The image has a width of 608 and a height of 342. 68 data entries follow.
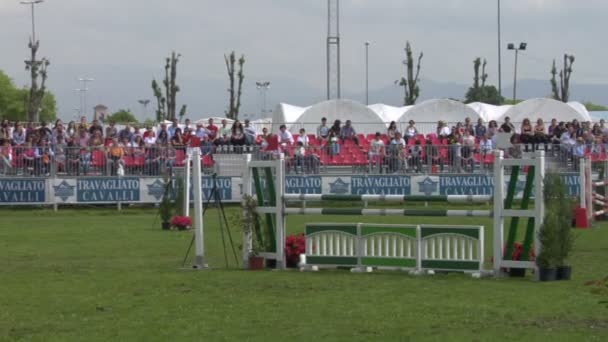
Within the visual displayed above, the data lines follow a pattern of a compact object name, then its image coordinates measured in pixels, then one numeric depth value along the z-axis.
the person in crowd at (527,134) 38.38
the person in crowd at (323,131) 41.09
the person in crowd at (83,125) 39.56
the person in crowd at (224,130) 40.86
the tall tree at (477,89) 106.56
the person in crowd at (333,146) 39.06
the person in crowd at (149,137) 39.10
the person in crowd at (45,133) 37.72
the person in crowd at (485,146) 38.53
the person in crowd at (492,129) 40.25
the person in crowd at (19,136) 37.47
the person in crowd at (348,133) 40.38
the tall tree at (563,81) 108.75
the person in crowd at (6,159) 36.25
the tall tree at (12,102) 138.25
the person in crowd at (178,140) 38.47
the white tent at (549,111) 53.03
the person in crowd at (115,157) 37.09
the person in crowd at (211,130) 40.03
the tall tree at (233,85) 90.44
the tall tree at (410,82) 90.06
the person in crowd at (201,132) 39.75
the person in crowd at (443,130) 41.31
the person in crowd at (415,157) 38.47
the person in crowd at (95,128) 38.82
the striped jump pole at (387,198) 16.39
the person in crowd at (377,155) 38.84
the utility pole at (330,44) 63.62
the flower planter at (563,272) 15.10
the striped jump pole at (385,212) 16.09
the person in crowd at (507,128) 39.80
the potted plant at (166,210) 27.13
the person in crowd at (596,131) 40.84
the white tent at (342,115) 49.44
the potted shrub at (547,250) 14.91
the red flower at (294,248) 17.25
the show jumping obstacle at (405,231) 15.57
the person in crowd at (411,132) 41.28
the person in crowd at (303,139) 39.45
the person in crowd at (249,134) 38.96
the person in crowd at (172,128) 40.00
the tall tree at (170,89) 83.59
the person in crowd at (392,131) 39.66
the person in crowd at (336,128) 40.84
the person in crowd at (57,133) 37.68
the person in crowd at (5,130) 38.34
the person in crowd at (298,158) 38.50
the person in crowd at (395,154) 38.56
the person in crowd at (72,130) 38.62
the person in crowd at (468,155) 38.28
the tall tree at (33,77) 71.69
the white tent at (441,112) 52.10
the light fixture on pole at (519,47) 72.88
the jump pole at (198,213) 17.42
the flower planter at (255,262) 17.34
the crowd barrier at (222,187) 36.41
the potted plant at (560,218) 14.93
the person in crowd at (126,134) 39.13
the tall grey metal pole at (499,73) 71.18
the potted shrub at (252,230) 17.36
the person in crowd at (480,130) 41.15
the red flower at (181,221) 26.44
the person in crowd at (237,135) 38.56
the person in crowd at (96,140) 37.63
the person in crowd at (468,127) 41.01
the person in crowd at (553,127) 40.73
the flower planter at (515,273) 15.77
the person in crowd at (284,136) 39.45
